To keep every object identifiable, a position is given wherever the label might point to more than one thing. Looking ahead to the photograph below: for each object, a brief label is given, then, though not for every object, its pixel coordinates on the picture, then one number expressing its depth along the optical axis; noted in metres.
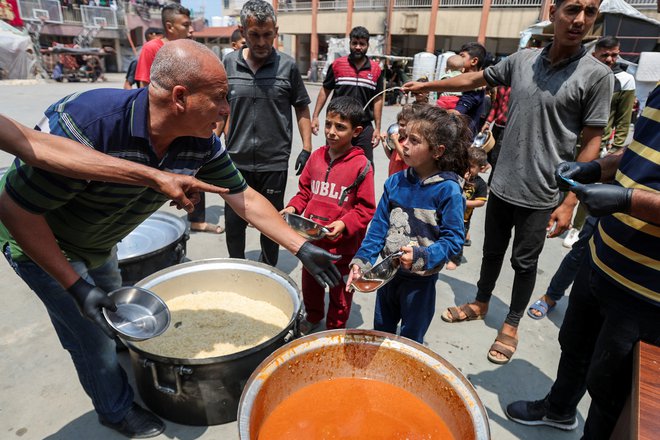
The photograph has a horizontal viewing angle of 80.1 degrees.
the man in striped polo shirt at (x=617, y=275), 1.29
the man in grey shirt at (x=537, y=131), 1.99
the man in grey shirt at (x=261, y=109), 2.80
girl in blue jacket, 1.80
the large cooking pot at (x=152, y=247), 2.63
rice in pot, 2.11
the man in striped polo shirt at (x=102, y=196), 1.37
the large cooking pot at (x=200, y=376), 1.79
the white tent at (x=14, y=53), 18.08
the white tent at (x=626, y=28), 11.80
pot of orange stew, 1.36
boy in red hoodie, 2.36
